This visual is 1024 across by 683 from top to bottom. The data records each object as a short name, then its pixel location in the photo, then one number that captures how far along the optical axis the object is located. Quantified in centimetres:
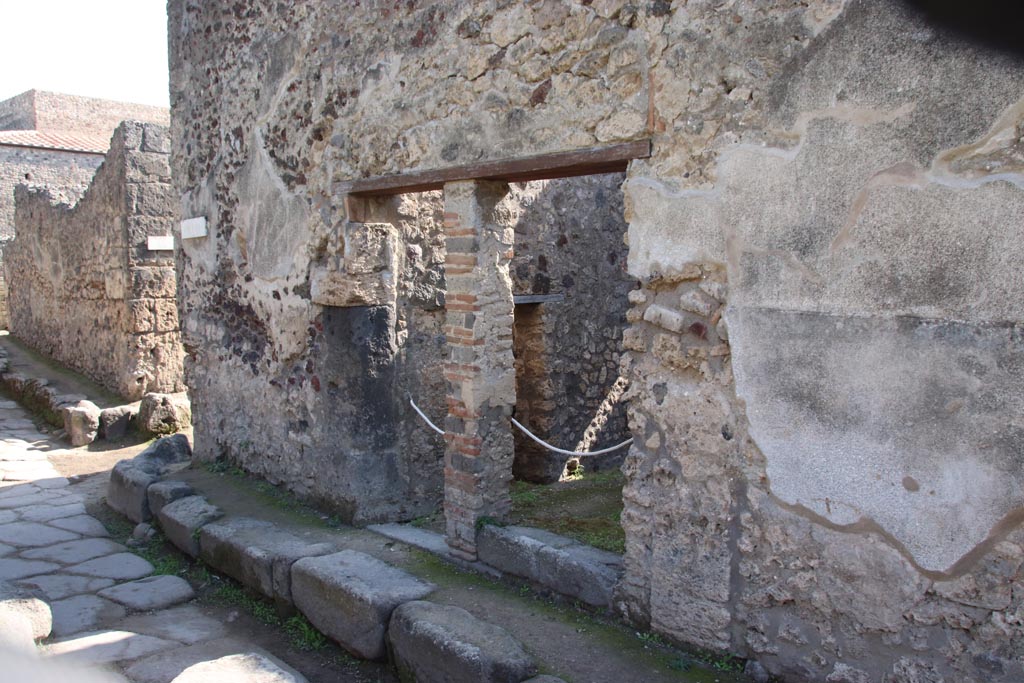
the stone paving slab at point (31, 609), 377
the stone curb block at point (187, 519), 504
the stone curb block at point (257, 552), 434
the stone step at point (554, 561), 356
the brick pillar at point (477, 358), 402
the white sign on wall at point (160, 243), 903
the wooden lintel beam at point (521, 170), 327
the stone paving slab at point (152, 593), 452
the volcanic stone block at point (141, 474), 572
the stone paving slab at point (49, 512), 588
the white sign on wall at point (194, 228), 593
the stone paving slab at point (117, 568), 490
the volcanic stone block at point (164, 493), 545
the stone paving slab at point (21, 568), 481
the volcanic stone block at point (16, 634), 340
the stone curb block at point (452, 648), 313
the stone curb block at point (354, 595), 373
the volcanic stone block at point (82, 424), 808
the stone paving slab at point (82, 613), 419
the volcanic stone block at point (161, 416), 805
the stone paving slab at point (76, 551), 511
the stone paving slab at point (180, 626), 413
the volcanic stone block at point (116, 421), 815
